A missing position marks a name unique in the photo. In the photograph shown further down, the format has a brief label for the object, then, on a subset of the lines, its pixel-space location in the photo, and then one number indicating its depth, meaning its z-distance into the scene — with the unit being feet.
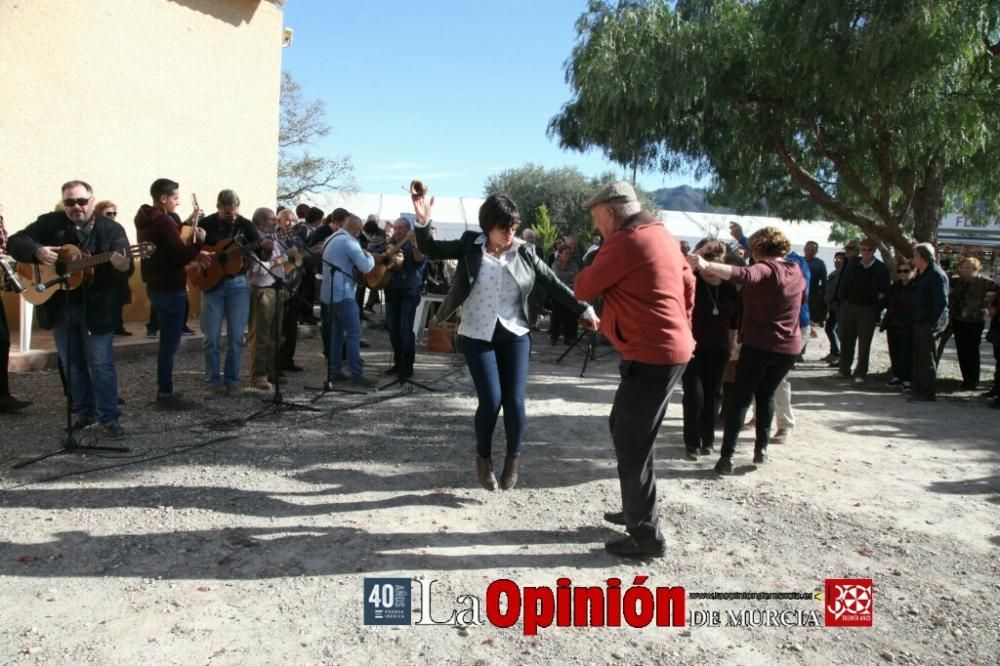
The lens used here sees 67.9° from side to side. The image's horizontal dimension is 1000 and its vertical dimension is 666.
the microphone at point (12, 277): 17.67
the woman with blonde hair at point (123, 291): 17.95
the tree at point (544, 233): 60.42
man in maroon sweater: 20.54
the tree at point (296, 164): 100.42
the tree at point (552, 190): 110.22
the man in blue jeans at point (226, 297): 22.79
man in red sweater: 12.30
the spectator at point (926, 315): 28.37
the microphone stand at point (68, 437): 16.89
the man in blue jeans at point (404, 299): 27.50
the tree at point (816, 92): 29.48
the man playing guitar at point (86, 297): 17.31
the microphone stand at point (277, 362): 21.63
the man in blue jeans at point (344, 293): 25.54
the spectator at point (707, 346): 18.79
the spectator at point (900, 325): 31.53
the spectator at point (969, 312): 30.60
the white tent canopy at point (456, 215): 91.86
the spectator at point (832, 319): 37.93
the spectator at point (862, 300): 32.68
